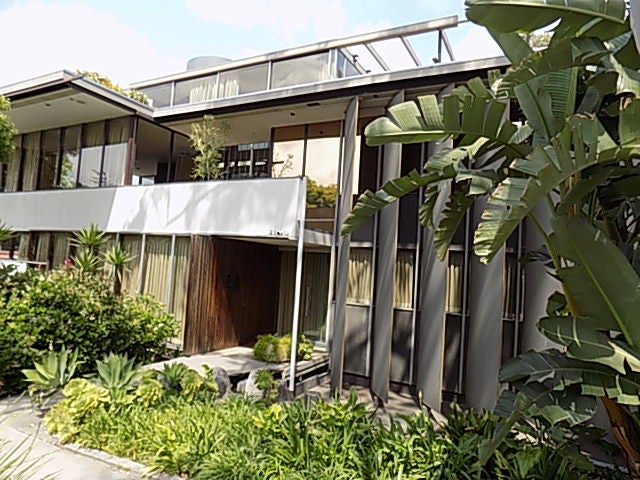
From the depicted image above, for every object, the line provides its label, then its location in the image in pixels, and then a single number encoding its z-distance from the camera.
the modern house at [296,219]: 7.84
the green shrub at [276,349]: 8.95
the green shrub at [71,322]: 6.62
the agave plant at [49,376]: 5.73
